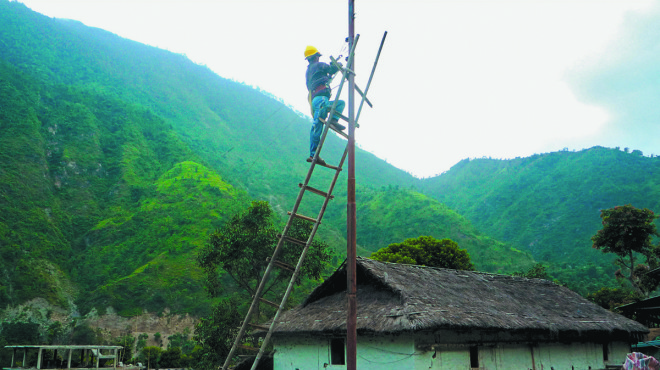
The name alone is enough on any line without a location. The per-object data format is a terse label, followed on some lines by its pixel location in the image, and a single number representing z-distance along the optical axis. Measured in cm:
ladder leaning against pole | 629
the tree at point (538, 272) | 3488
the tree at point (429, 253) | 3038
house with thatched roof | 1018
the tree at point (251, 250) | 1917
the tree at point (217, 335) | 1772
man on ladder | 682
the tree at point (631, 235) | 2792
